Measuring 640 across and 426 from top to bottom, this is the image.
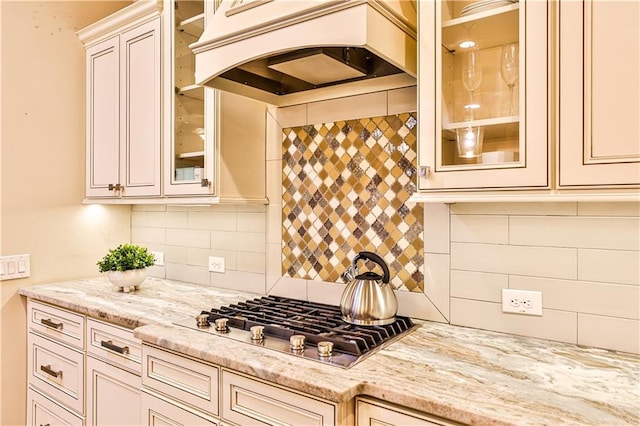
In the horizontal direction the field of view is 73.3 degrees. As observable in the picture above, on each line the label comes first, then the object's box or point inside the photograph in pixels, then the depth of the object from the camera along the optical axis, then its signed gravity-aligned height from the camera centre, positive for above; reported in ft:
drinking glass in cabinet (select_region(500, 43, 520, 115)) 4.04 +1.40
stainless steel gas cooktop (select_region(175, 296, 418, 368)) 4.20 -1.32
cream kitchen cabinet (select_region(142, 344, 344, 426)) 3.73 -1.81
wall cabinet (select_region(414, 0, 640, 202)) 3.52 +1.02
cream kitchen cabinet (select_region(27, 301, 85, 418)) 6.57 -2.38
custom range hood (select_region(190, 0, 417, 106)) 4.36 +1.90
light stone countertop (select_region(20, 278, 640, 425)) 3.08 -1.39
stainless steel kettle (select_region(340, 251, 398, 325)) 4.96 -1.02
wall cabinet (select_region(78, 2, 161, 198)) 7.22 +1.94
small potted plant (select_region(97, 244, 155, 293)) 7.24 -0.95
